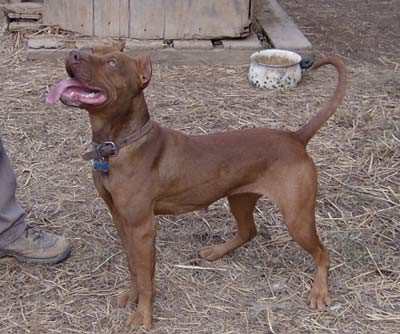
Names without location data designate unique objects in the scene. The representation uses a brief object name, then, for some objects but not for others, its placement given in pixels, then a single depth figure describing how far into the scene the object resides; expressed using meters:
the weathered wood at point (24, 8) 6.31
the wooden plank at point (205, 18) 6.04
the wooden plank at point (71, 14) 6.10
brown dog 2.68
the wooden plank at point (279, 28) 6.09
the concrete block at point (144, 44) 6.06
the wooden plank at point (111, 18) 6.04
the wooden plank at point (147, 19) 6.02
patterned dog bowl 5.50
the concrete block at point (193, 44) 6.08
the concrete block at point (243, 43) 6.08
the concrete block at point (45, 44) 6.04
